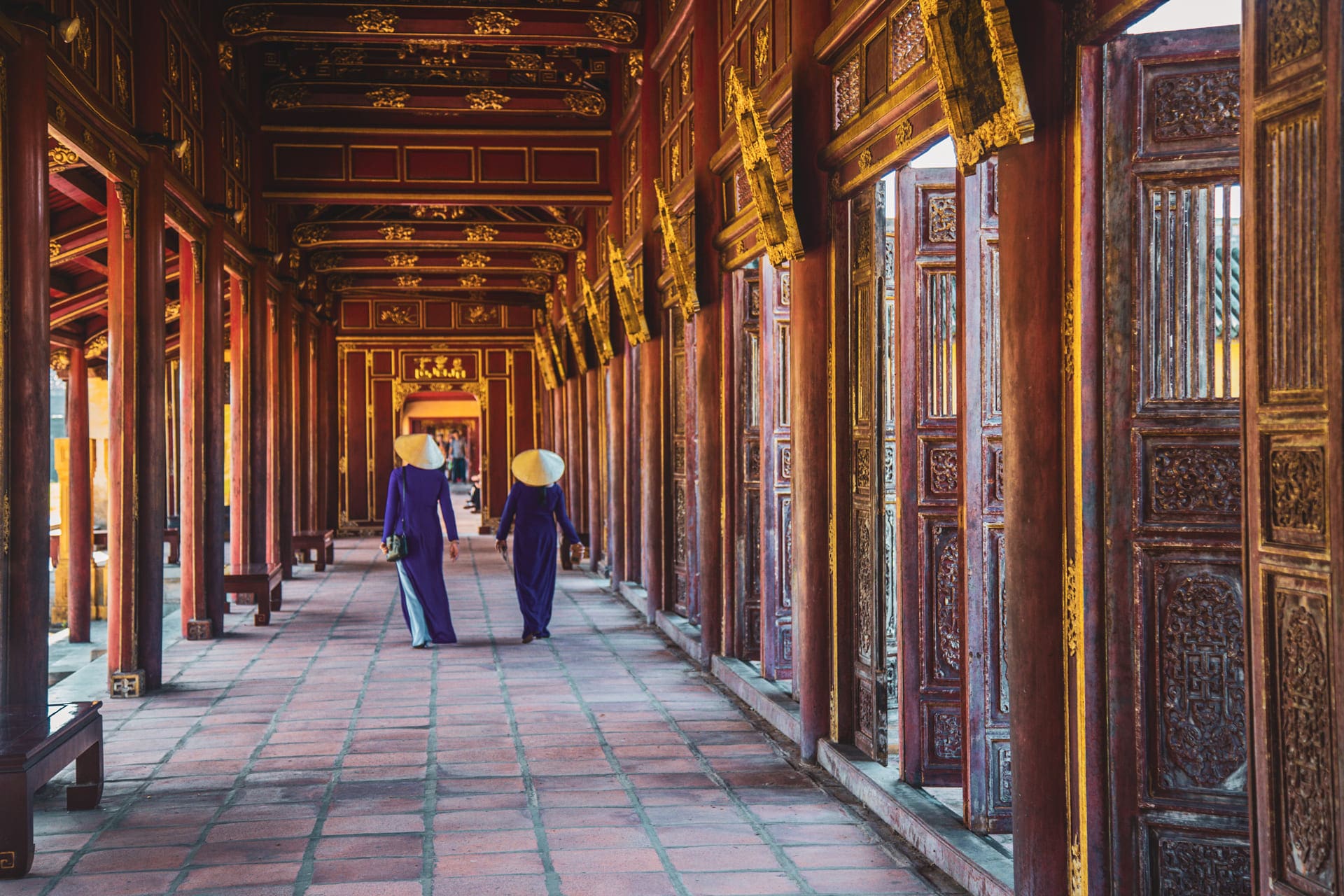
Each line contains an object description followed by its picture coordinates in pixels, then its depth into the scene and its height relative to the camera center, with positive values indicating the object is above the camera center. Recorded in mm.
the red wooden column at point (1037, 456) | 3105 -38
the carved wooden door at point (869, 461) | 4871 -69
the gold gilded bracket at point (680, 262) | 7770 +1189
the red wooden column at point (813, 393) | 5285 +222
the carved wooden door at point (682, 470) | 8742 -179
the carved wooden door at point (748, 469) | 7344 -139
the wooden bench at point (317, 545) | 14828 -1106
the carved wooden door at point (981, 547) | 3994 -343
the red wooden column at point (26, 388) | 4793 +271
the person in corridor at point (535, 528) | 9008 -592
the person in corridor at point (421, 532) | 8695 -570
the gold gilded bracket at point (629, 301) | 10023 +1219
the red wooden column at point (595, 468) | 14523 -233
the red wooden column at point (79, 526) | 9969 -567
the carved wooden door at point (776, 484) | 6668 -213
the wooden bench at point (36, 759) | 3877 -1020
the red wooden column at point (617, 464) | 12297 -167
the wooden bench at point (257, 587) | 9875 -1068
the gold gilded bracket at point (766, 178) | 5398 +1190
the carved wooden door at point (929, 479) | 4500 -131
